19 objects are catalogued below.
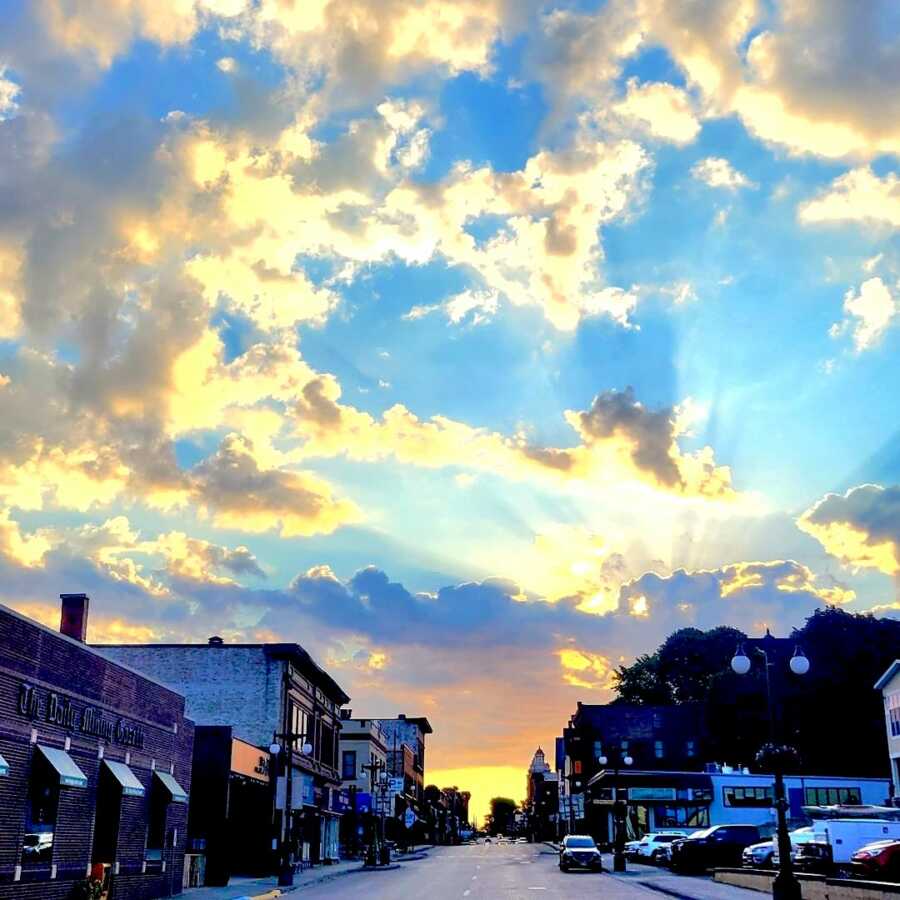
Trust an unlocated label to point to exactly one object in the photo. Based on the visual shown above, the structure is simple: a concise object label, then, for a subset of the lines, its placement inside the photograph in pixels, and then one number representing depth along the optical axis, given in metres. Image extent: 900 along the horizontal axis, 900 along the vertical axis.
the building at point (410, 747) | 127.75
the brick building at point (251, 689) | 56.19
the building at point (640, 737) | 107.75
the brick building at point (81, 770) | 23.31
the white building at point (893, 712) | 73.25
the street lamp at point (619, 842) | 51.19
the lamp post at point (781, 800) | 25.09
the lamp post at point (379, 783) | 62.16
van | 33.88
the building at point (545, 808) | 164.38
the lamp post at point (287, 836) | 41.09
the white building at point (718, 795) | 84.19
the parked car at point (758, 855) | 44.59
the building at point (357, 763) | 92.24
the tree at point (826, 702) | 92.69
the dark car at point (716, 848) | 49.12
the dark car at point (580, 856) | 51.38
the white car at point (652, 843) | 59.97
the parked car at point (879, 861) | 27.98
